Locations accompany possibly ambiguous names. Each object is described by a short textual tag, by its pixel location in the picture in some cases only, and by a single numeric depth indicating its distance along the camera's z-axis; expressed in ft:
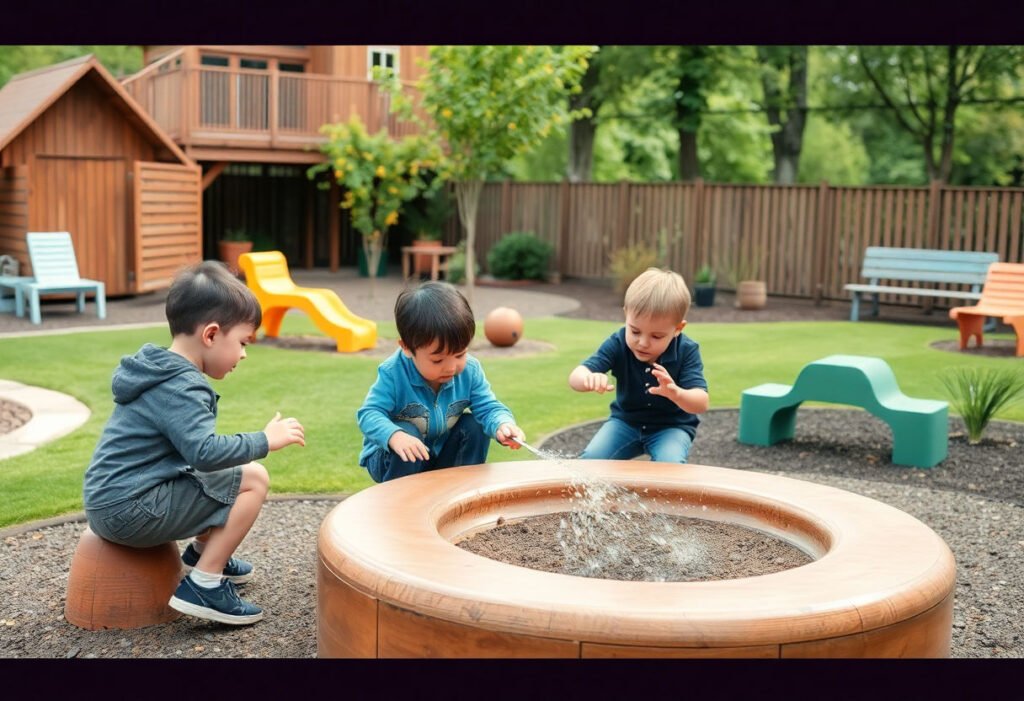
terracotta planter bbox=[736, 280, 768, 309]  55.47
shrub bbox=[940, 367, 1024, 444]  23.68
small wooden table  67.42
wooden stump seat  12.32
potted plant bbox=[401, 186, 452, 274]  75.41
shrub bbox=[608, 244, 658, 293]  58.29
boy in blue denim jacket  13.12
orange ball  38.04
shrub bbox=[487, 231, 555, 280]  70.33
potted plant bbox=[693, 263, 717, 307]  56.95
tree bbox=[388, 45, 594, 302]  39.34
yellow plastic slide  37.27
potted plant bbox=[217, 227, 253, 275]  71.56
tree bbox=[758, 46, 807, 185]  84.89
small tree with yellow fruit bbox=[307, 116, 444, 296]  60.23
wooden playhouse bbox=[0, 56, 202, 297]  49.98
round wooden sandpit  8.53
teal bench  50.44
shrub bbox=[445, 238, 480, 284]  68.84
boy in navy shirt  14.96
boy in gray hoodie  11.61
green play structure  22.47
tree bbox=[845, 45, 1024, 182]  77.15
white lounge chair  45.80
